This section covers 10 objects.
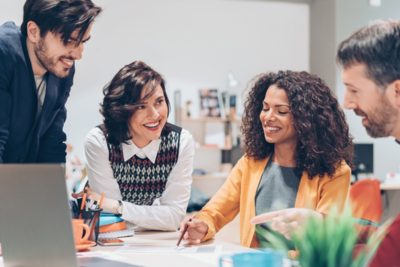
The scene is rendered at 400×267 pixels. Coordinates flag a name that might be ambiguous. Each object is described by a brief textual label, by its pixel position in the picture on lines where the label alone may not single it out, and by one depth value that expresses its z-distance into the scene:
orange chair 2.92
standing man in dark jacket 1.39
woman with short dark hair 1.62
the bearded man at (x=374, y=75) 0.82
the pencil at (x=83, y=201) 1.20
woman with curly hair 1.45
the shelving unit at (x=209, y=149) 5.35
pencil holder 1.18
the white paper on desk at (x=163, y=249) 1.08
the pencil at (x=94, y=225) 1.18
